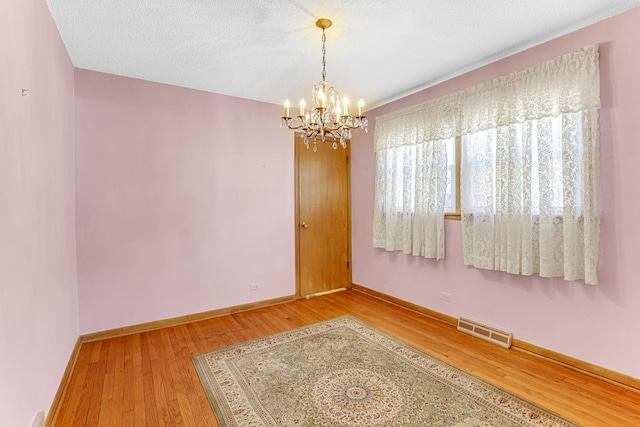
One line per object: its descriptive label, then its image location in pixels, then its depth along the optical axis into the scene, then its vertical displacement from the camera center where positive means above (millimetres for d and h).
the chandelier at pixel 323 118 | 2201 +672
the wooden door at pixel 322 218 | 4285 -150
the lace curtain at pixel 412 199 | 3352 +94
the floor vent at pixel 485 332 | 2768 -1218
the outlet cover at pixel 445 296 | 3334 -998
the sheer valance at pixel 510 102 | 2281 +945
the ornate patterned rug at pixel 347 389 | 1872 -1289
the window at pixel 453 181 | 3244 +273
